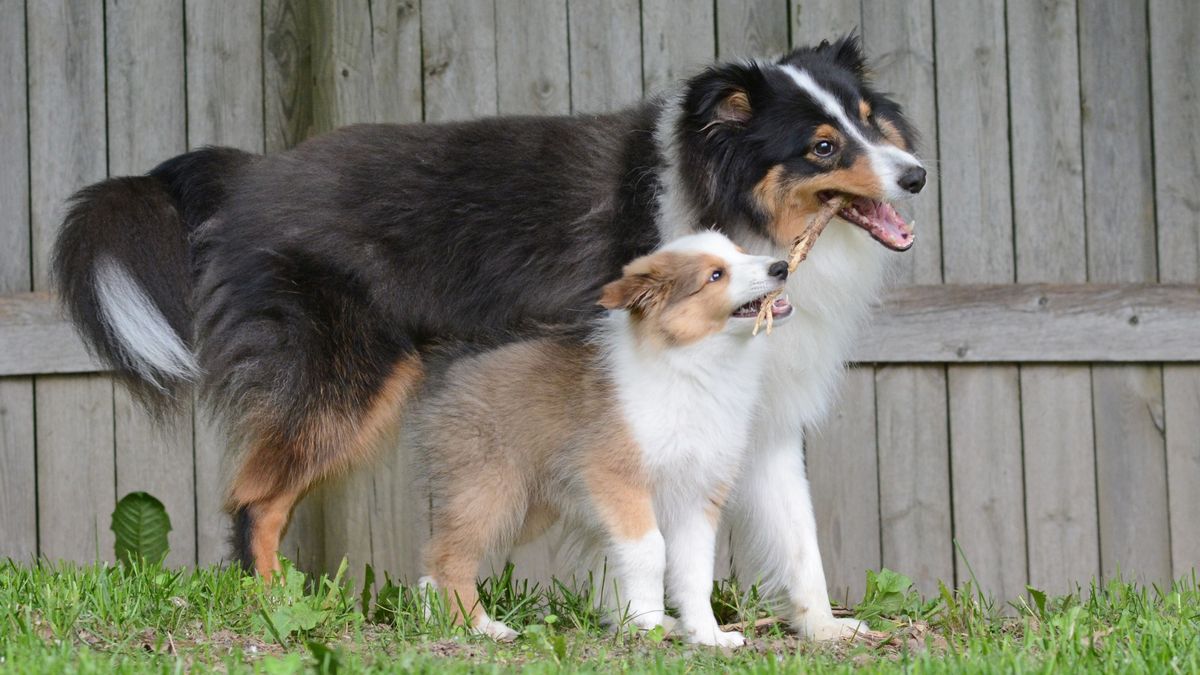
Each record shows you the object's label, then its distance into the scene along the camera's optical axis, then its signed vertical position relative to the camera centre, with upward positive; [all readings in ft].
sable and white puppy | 13.41 -0.78
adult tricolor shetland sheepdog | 14.64 +0.95
